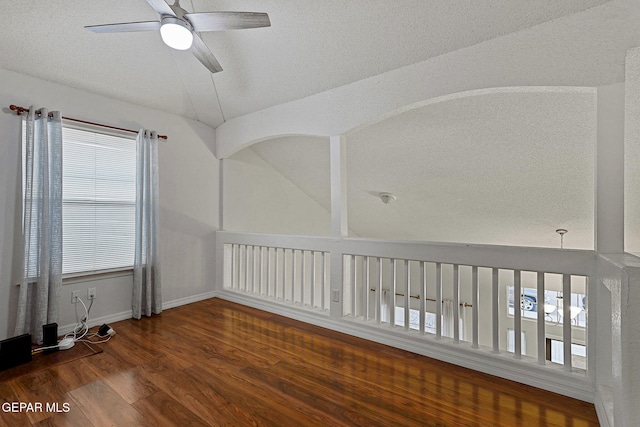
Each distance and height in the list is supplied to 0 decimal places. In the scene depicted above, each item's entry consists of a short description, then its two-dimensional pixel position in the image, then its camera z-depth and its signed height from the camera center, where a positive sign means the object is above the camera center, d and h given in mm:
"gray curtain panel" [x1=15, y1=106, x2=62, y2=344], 2666 -46
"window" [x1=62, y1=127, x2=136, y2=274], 3006 +158
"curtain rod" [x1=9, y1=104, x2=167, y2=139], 2680 +896
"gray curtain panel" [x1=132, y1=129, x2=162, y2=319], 3398 -177
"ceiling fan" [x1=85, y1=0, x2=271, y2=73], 1963 +1219
